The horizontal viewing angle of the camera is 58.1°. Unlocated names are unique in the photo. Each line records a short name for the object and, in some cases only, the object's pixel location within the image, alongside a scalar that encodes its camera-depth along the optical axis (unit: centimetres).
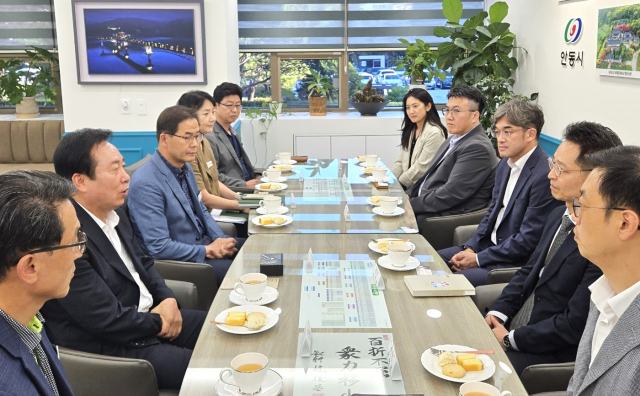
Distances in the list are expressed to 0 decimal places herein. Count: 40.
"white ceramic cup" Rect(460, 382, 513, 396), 146
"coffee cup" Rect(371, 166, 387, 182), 407
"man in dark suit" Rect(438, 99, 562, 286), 290
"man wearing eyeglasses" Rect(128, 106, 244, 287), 287
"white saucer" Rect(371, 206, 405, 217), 321
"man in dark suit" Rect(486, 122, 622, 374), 208
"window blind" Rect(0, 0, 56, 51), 630
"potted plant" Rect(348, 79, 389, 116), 662
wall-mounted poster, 371
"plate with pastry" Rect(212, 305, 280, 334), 183
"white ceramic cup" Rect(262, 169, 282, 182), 409
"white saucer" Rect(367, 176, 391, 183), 408
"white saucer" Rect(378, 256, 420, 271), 238
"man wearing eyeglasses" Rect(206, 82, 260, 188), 454
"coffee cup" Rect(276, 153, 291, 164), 473
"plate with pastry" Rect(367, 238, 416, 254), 258
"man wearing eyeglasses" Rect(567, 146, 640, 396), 134
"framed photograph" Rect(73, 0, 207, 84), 514
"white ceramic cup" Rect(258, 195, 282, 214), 325
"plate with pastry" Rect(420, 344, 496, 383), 156
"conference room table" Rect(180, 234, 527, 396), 156
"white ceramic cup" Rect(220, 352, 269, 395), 146
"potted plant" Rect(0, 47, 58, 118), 614
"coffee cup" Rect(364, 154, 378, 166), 462
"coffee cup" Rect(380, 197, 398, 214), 323
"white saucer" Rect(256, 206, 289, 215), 325
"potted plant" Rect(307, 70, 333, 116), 672
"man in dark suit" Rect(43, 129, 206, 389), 201
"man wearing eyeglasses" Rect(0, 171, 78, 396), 123
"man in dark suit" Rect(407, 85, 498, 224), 379
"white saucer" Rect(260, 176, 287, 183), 408
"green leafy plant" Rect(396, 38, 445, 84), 632
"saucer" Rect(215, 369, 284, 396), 150
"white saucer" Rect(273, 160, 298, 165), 470
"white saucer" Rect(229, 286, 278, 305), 205
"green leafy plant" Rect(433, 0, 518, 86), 587
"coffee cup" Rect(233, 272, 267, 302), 204
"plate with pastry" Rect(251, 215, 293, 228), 303
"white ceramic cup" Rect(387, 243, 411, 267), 238
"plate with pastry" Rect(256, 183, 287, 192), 379
